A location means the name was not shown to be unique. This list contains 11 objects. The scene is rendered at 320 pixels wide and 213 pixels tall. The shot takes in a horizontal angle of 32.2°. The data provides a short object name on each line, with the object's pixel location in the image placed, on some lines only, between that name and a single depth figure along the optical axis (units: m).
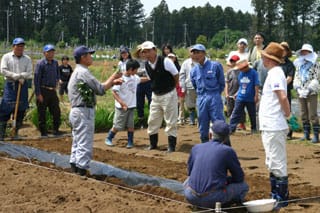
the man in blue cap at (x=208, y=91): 8.29
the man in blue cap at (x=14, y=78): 10.07
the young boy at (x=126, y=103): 9.38
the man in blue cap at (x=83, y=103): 7.02
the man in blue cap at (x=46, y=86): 10.27
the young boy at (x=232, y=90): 11.12
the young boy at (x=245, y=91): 10.12
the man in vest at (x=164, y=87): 8.88
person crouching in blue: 5.29
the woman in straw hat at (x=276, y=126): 5.70
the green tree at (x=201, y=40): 52.43
